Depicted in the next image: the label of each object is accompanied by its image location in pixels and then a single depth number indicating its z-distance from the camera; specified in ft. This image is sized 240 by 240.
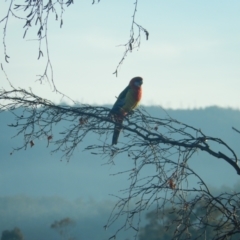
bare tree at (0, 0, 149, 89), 29.07
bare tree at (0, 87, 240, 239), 30.42
